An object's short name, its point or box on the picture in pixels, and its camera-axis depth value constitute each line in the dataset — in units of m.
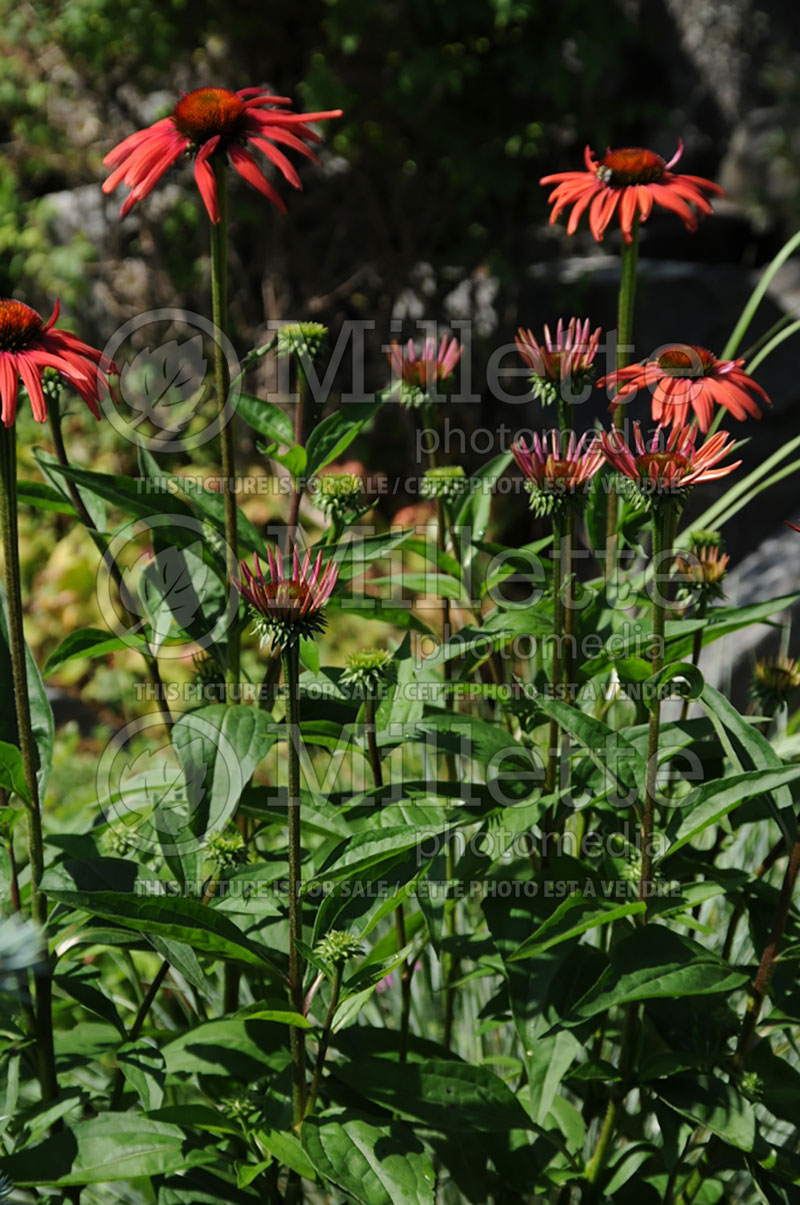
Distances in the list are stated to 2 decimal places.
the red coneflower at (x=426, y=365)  1.55
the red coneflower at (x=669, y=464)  1.38
